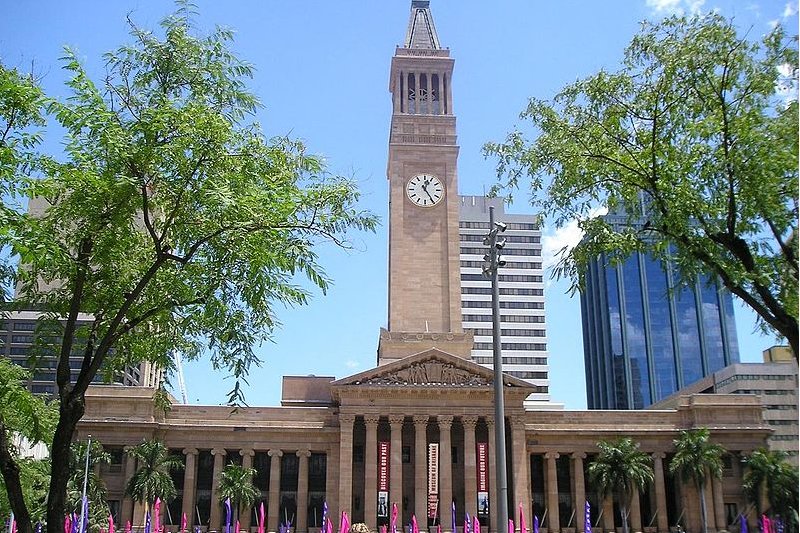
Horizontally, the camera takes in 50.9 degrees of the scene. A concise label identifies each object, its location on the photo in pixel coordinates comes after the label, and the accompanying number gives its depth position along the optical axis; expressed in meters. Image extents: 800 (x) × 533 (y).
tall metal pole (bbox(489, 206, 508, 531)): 21.91
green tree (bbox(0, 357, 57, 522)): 16.31
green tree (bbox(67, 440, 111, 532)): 68.62
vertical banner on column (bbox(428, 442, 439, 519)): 79.94
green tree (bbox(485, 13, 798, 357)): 15.11
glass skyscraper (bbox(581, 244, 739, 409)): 188.00
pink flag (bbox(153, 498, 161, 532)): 64.50
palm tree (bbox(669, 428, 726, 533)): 80.50
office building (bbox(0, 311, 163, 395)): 137.62
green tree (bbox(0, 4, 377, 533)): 16.55
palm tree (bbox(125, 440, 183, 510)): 75.26
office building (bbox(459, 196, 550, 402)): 148.25
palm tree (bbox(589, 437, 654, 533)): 78.94
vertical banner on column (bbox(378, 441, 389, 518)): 80.06
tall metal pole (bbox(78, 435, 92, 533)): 60.05
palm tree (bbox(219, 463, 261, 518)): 76.00
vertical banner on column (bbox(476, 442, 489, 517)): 80.25
